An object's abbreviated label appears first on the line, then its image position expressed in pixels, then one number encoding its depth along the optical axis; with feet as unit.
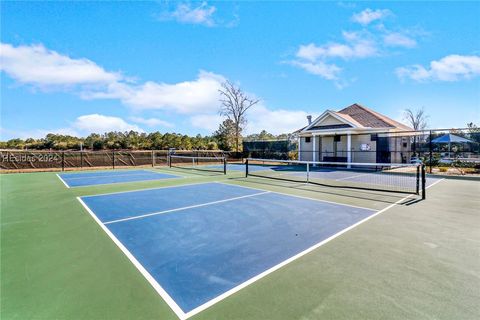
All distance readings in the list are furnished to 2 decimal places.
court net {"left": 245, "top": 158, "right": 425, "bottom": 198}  36.52
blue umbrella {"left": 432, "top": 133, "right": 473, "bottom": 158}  60.13
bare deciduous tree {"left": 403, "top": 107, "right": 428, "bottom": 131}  167.57
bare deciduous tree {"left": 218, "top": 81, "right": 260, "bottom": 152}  135.54
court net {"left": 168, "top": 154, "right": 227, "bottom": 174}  80.37
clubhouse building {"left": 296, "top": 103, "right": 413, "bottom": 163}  68.33
